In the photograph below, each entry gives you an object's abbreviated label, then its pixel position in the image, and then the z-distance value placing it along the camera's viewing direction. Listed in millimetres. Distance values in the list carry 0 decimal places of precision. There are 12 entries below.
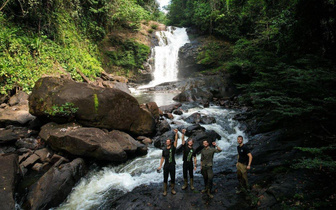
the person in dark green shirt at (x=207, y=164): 5281
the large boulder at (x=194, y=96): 17192
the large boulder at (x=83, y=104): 7766
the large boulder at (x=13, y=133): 7321
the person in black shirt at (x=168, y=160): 5453
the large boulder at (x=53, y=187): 5078
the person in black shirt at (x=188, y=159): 5512
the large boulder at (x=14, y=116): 8008
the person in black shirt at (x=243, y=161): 5117
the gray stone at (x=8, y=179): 4684
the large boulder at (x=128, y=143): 7797
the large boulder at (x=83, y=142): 6820
